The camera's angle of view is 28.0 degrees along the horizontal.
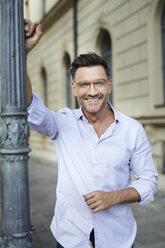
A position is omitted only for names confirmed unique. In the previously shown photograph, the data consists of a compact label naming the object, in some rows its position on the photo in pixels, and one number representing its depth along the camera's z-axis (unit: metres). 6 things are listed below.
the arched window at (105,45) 9.17
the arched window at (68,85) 12.44
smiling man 1.80
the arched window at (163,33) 6.91
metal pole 1.57
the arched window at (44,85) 15.21
